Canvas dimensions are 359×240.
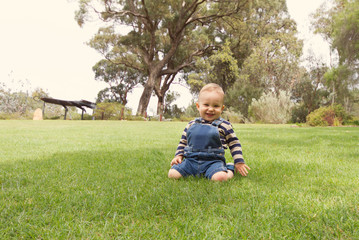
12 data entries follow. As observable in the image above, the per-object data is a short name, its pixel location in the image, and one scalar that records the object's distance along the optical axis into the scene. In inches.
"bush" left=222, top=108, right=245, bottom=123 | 800.9
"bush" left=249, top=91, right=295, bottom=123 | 738.2
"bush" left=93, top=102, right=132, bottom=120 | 900.6
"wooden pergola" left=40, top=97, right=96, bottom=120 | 866.8
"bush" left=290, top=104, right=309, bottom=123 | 748.0
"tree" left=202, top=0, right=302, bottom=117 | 909.2
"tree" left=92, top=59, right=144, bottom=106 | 1553.9
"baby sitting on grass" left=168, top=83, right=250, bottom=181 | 100.5
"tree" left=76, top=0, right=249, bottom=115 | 848.9
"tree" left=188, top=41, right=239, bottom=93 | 940.7
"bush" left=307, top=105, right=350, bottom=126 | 507.5
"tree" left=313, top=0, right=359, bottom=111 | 639.1
